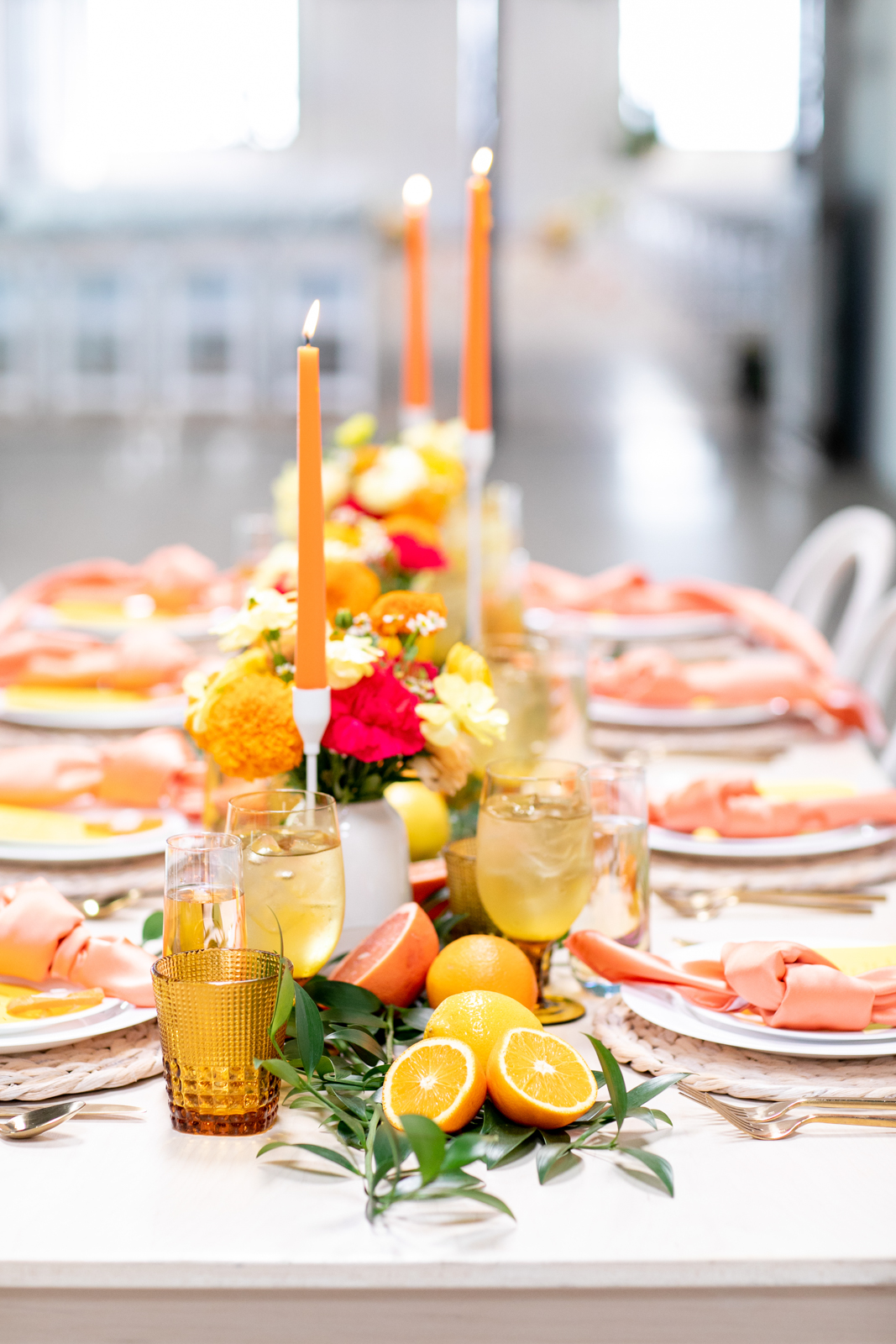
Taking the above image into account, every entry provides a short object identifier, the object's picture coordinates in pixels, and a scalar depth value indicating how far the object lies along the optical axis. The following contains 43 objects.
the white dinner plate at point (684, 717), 3.01
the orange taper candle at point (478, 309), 2.48
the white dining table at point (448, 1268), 1.81
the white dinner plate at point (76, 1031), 2.03
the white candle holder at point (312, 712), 2.07
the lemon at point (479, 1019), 1.97
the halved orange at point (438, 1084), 1.92
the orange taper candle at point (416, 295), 3.16
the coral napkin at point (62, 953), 2.11
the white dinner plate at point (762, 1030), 2.04
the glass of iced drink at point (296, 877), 2.02
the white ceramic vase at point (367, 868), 2.17
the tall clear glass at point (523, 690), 2.55
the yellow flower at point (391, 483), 3.32
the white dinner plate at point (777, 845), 2.50
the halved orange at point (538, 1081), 1.92
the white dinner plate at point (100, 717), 2.96
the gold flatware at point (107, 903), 2.31
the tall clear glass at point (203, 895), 1.98
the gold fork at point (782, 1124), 1.95
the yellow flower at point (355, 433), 3.57
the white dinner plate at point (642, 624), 3.82
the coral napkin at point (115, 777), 2.59
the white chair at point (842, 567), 4.07
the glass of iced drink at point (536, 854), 2.09
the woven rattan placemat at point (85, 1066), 1.99
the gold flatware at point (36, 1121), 1.95
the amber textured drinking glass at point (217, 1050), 1.93
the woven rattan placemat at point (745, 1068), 2.00
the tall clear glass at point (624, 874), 2.23
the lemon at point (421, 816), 2.33
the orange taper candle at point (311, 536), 2.03
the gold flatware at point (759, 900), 2.35
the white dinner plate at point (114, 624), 3.78
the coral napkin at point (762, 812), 2.54
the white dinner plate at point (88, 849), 2.43
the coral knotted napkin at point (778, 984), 2.05
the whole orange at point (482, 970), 2.06
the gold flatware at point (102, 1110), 1.97
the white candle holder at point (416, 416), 3.73
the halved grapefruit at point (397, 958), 2.07
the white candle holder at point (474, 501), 2.62
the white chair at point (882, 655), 3.48
